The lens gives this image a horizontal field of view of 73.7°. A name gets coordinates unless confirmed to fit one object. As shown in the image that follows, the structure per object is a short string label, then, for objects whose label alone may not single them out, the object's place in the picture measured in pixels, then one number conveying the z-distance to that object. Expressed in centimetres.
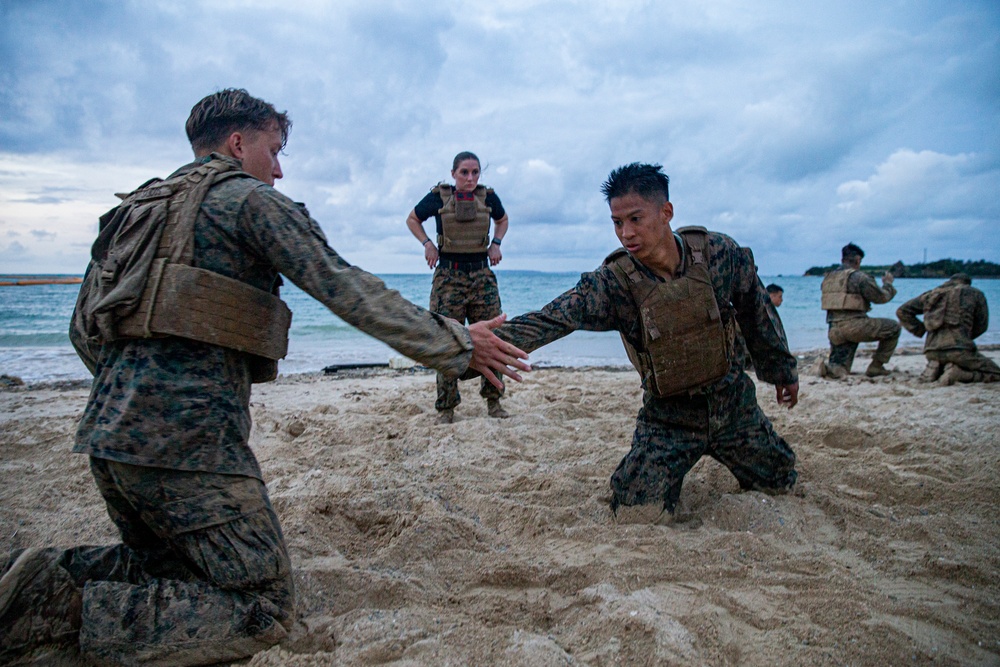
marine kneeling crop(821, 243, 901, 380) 882
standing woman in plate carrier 579
